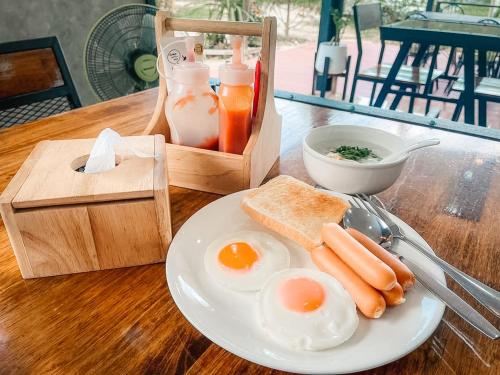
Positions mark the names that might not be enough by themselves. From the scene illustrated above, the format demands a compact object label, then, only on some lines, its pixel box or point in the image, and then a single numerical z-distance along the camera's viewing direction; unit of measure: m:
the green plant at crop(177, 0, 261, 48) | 5.06
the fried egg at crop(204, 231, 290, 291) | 0.62
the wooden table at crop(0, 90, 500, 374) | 0.51
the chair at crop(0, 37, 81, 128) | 1.52
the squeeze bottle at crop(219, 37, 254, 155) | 0.85
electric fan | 1.88
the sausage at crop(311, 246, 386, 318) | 0.53
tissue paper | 0.70
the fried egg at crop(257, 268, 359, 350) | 0.50
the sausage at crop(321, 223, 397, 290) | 0.53
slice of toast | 0.70
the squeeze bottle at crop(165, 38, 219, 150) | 0.83
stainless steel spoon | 0.52
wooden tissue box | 0.59
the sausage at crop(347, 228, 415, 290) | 0.56
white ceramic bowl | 0.77
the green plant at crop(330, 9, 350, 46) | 4.36
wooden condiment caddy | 0.85
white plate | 0.46
